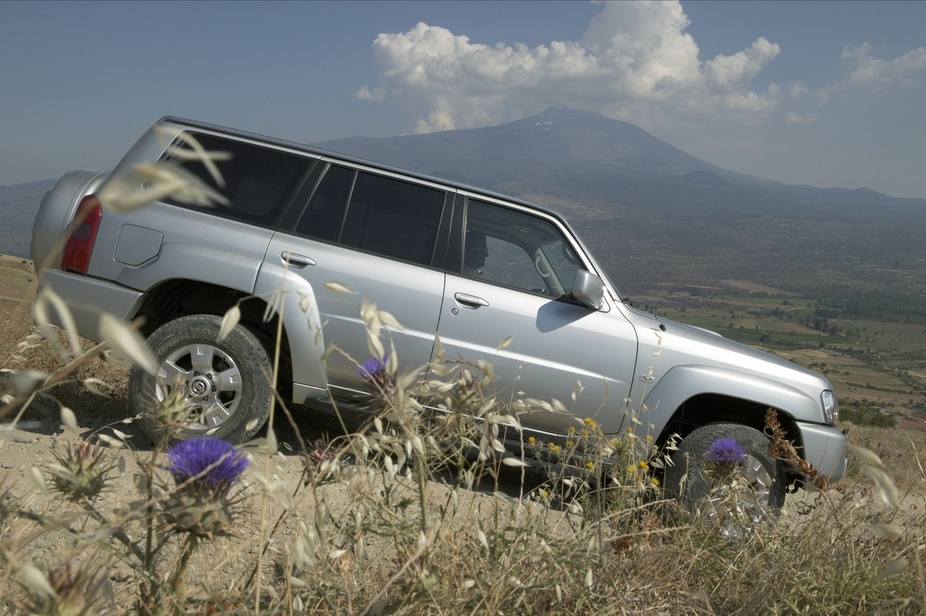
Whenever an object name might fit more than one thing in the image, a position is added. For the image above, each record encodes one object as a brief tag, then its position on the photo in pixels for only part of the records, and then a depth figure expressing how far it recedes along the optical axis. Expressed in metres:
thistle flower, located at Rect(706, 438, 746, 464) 2.89
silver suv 4.58
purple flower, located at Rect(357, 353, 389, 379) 1.88
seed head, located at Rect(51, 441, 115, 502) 1.40
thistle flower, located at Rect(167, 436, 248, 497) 1.35
